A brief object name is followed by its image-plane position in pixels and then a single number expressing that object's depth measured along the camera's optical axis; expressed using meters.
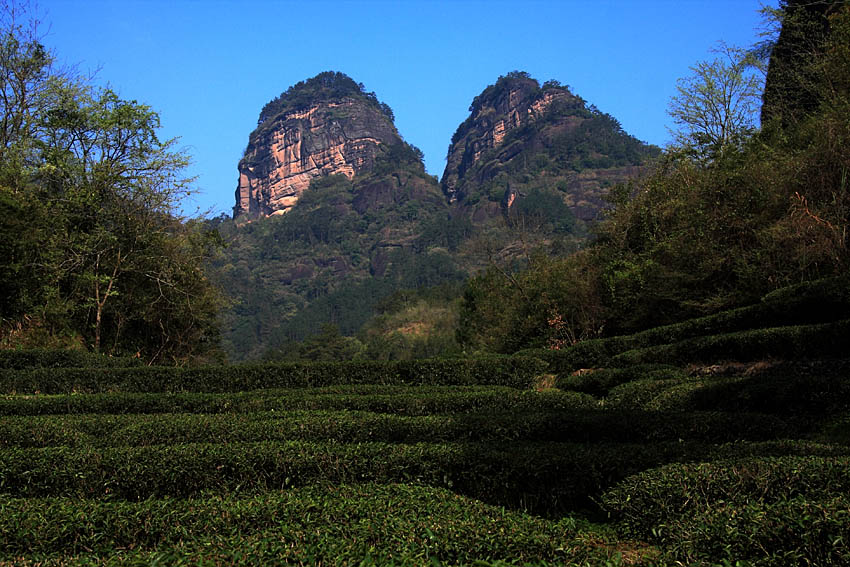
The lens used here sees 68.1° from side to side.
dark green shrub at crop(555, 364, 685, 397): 12.27
